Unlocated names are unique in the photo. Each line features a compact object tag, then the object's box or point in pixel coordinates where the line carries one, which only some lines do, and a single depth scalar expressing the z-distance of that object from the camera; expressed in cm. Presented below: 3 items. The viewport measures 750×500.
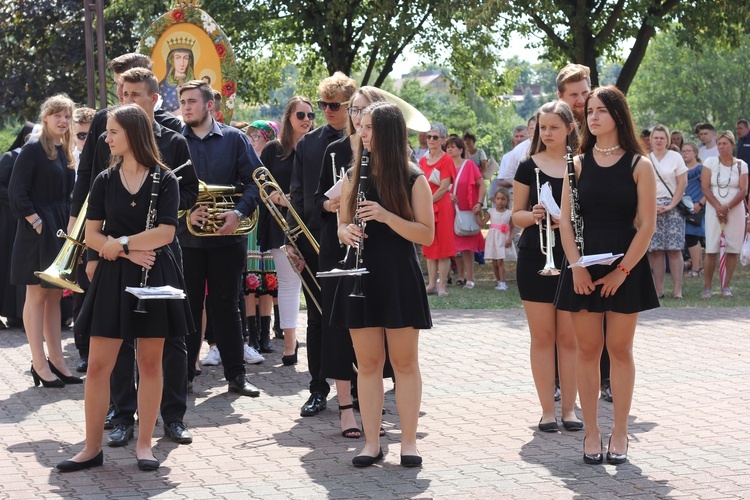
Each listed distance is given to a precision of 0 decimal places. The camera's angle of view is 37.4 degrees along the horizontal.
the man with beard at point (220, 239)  789
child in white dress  1534
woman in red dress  1434
